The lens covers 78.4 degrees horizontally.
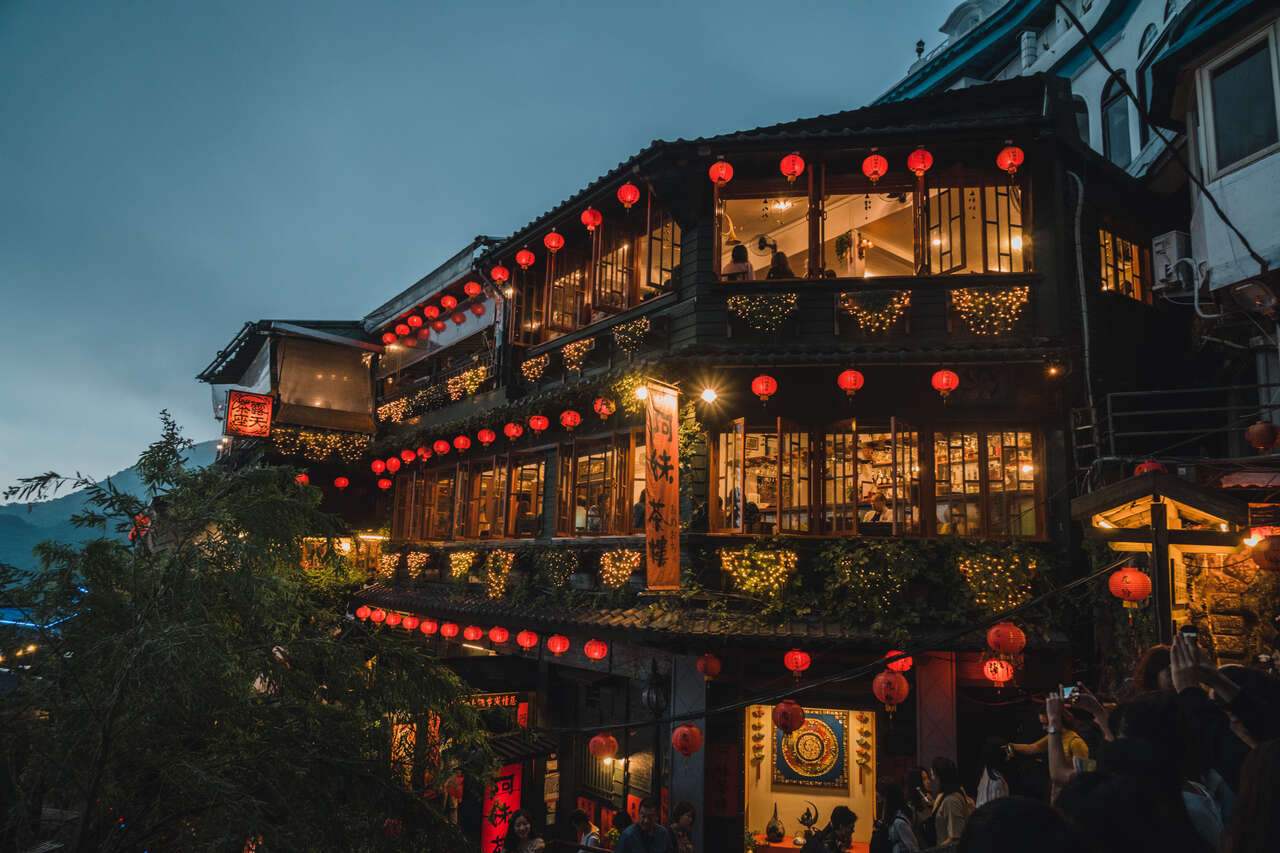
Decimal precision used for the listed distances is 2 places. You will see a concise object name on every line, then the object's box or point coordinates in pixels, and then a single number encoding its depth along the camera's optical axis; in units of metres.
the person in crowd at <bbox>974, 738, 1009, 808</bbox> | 6.73
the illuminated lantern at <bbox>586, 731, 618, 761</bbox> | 11.48
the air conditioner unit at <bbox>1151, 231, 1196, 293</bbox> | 12.23
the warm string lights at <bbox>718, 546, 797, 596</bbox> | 11.69
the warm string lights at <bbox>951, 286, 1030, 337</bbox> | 11.63
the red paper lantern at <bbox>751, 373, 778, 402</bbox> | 11.53
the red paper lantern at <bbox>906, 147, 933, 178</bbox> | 11.74
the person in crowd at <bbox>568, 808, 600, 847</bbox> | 10.91
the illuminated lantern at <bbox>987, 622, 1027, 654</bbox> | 9.41
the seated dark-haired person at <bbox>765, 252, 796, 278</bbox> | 12.93
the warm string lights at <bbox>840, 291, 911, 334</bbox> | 11.97
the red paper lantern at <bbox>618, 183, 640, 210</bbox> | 13.52
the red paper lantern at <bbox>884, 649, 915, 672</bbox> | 10.58
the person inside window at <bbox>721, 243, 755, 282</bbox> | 13.01
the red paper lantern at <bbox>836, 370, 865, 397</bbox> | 11.16
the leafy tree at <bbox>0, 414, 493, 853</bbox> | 4.44
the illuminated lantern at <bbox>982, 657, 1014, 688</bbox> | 10.09
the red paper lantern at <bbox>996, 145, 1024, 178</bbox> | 11.57
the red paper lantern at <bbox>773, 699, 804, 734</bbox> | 9.90
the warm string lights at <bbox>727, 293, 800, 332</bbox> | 12.37
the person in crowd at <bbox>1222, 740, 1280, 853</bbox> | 2.06
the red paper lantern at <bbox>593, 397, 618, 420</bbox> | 13.59
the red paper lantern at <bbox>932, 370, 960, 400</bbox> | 10.95
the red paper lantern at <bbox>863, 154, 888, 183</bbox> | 11.77
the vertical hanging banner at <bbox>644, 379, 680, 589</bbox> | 10.98
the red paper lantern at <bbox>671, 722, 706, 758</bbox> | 10.48
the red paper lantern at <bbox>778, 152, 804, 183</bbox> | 12.15
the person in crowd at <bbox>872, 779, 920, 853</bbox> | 6.96
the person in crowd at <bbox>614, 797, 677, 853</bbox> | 8.67
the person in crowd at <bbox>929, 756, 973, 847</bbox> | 7.38
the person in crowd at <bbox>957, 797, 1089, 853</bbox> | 2.06
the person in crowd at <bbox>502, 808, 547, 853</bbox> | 10.45
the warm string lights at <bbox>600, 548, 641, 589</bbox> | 13.34
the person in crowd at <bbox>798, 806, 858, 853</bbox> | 8.79
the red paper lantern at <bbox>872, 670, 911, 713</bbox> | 9.95
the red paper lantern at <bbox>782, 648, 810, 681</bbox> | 10.74
